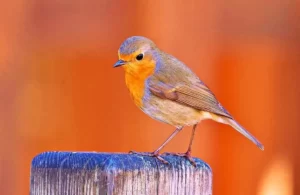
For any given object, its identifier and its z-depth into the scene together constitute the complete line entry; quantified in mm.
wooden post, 4195
